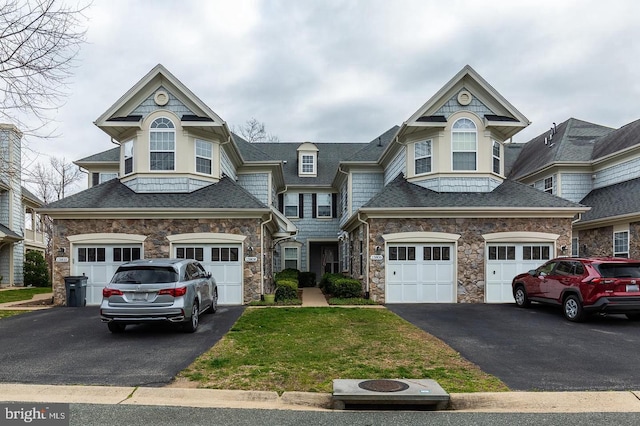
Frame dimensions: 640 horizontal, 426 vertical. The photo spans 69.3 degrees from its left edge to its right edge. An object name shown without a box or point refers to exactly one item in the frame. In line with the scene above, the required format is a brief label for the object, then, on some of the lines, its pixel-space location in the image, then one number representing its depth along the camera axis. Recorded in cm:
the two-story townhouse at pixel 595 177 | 1819
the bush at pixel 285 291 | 1623
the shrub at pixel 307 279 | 2508
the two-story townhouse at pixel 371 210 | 1568
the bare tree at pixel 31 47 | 973
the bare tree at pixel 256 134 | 4434
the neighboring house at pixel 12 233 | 2619
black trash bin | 1511
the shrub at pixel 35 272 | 2784
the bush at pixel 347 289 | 1633
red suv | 1098
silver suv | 938
